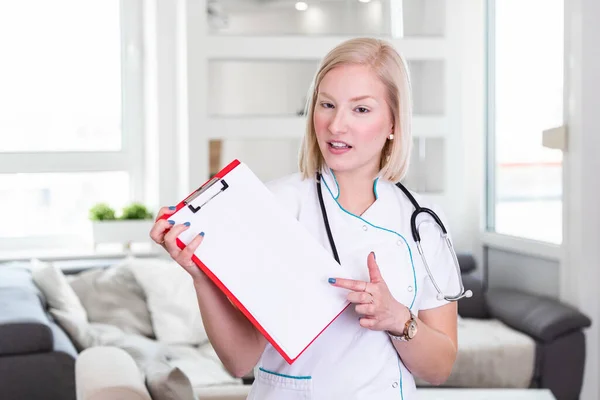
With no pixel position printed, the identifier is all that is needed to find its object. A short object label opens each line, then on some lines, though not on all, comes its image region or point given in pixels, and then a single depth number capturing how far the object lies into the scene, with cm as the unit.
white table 286
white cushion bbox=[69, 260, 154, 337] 377
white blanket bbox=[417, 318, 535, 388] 357
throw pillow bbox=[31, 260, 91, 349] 332
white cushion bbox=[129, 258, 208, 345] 376
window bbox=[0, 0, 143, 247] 481
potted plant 466
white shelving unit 454
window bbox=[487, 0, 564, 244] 411
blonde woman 132
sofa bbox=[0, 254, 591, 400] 287
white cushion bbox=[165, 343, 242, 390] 313
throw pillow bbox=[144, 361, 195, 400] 197
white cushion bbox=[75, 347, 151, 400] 190
